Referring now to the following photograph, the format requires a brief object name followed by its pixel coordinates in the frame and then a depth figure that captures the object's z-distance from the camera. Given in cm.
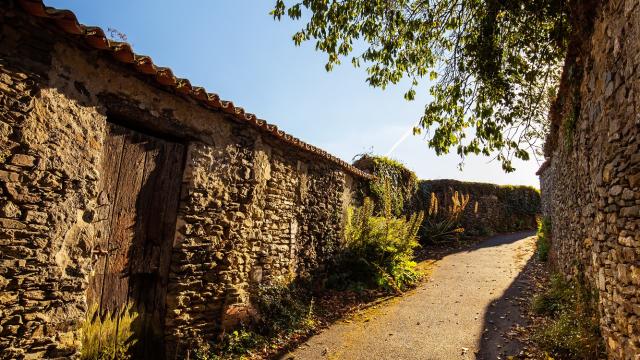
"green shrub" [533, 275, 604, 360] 368
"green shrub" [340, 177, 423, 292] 779
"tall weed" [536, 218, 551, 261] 957
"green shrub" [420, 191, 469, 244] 1223
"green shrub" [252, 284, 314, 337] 532
